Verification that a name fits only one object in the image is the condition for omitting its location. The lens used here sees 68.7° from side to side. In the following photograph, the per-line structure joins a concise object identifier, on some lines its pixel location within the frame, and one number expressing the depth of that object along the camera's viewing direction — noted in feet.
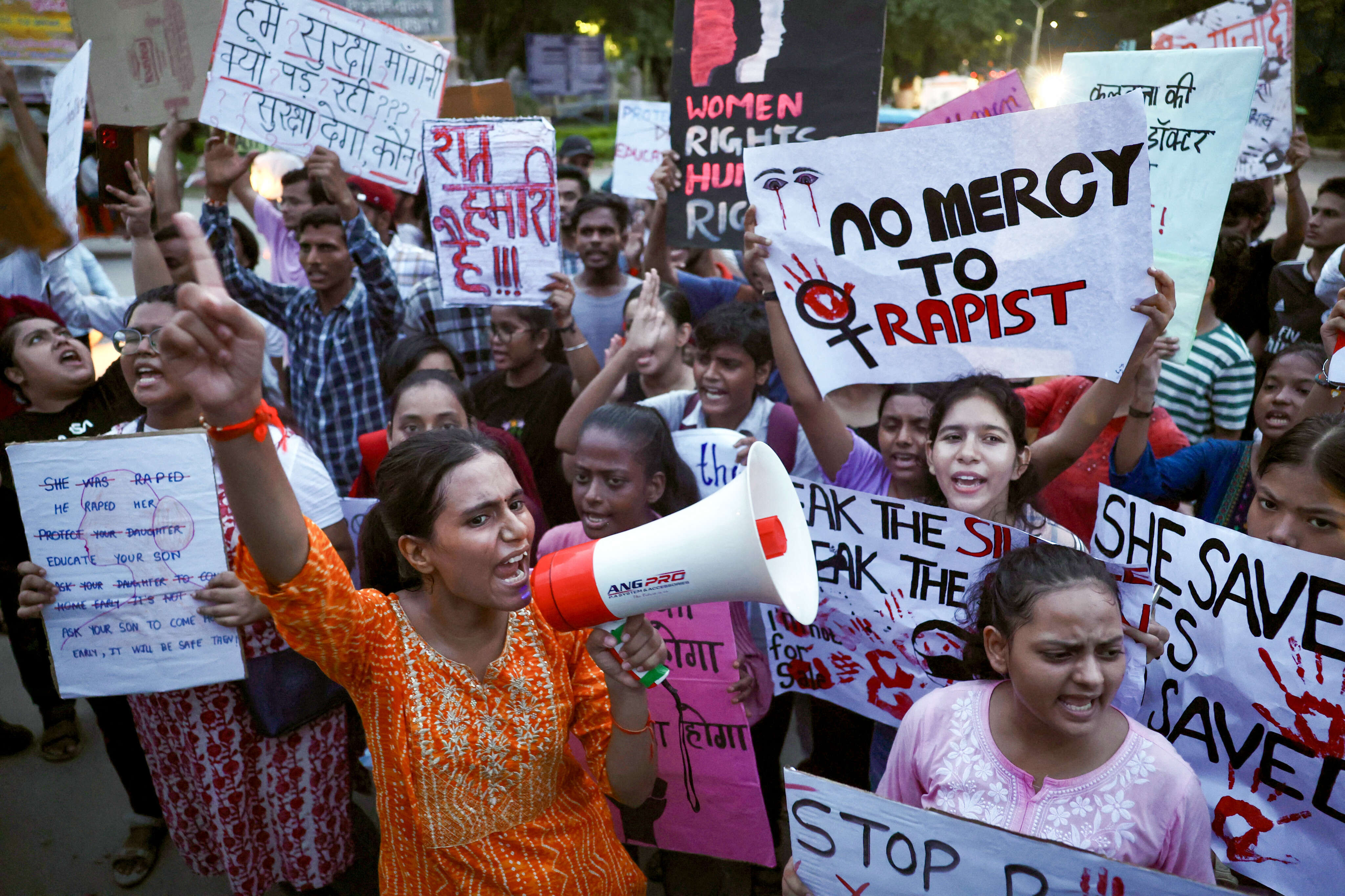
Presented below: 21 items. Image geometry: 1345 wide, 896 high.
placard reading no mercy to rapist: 8.73
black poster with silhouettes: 13.09
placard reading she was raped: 8.79
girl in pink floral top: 6.06
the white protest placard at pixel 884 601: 8.70
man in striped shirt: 13.51
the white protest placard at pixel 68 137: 12.98
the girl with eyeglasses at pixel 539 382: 13.73
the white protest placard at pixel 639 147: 23.77
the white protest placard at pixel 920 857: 5.44
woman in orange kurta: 6.57
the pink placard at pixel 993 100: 11.20
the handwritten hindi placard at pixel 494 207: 13.78
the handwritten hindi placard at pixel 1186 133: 11.03
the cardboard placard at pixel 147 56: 15.10
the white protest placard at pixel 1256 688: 6.89
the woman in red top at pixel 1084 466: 11.51
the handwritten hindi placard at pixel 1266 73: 17.29
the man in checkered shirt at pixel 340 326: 14.47
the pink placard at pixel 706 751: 9.09
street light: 89.40
